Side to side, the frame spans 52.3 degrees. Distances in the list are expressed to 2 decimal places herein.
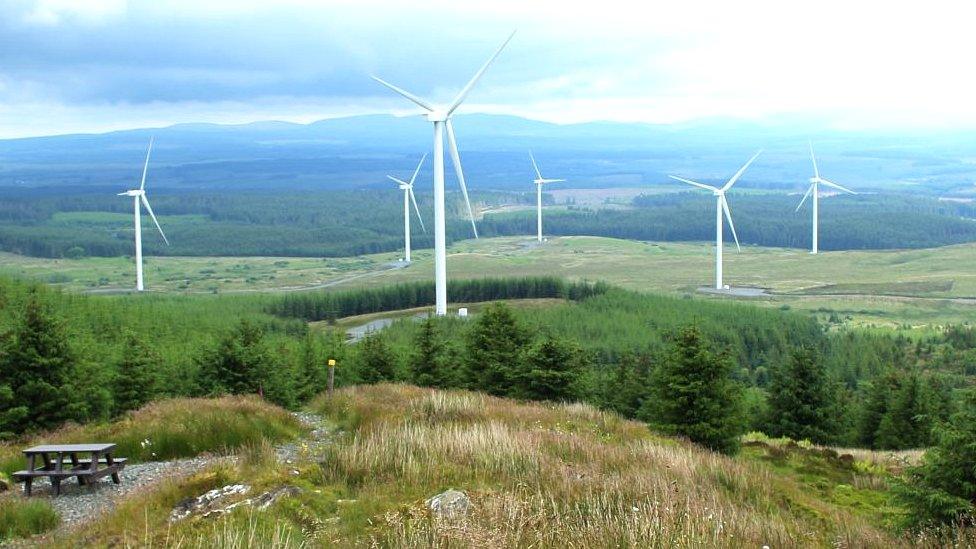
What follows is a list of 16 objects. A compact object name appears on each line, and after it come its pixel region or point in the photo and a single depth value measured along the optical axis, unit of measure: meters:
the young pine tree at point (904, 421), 42.50
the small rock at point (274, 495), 12.93
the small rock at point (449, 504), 11.83
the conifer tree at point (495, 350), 34.22
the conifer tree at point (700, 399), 25.12
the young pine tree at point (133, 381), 36.53
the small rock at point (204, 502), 12.94
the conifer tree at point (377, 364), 42.16
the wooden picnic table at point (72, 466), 16.11
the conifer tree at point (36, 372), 28.52
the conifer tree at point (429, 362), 37.56
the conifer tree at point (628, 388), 46.75
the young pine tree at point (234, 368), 36.41
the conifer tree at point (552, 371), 31.62
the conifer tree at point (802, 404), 42.00
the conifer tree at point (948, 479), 13.78
